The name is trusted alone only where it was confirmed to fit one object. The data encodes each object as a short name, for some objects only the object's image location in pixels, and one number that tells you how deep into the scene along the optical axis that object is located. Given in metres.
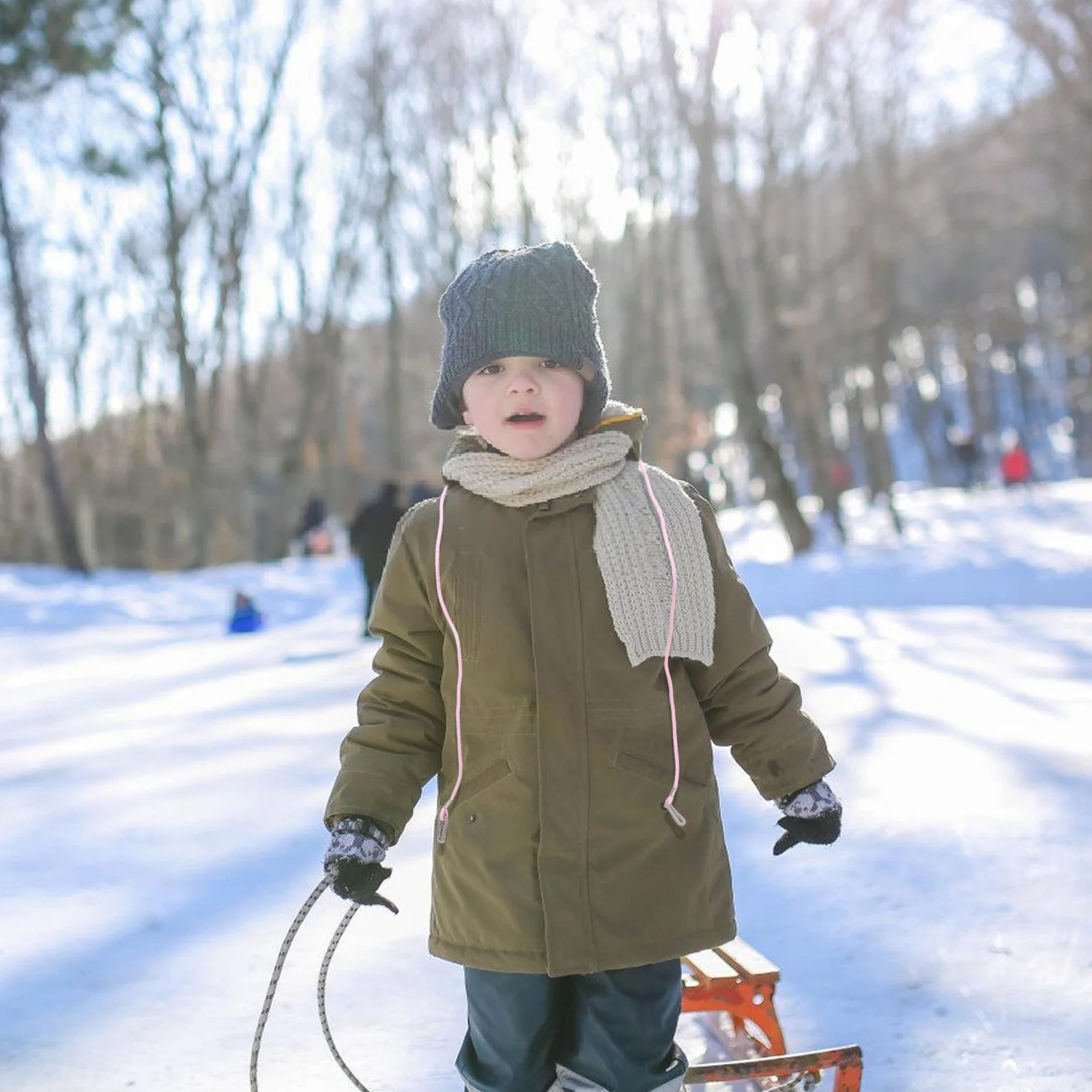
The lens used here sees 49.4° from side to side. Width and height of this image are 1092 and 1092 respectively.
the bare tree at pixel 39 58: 16.97
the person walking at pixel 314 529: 22.20
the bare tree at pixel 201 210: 20.30
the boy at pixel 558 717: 1.75
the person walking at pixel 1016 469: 26.88
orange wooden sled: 2.09
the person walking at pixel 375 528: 10.81
